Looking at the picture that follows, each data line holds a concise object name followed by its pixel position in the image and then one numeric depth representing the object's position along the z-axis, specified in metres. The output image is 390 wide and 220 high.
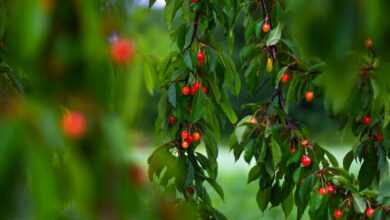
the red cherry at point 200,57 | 3.13
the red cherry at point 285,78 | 3.21
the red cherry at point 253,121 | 3.05
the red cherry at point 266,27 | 3.30
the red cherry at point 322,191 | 2.87
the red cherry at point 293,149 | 3.04
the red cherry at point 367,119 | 3.18
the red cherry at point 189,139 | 3.18
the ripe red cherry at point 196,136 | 3.17
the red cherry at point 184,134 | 3.18
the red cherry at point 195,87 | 3.10
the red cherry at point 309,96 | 3.08
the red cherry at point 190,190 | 3.21
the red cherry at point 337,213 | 2.87
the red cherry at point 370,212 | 2.87
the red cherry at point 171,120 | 3.25
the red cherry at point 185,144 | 3.18
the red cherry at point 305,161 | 2.97
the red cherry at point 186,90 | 3.14
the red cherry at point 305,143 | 3.02
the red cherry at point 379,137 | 3.16
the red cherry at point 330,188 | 2.89
